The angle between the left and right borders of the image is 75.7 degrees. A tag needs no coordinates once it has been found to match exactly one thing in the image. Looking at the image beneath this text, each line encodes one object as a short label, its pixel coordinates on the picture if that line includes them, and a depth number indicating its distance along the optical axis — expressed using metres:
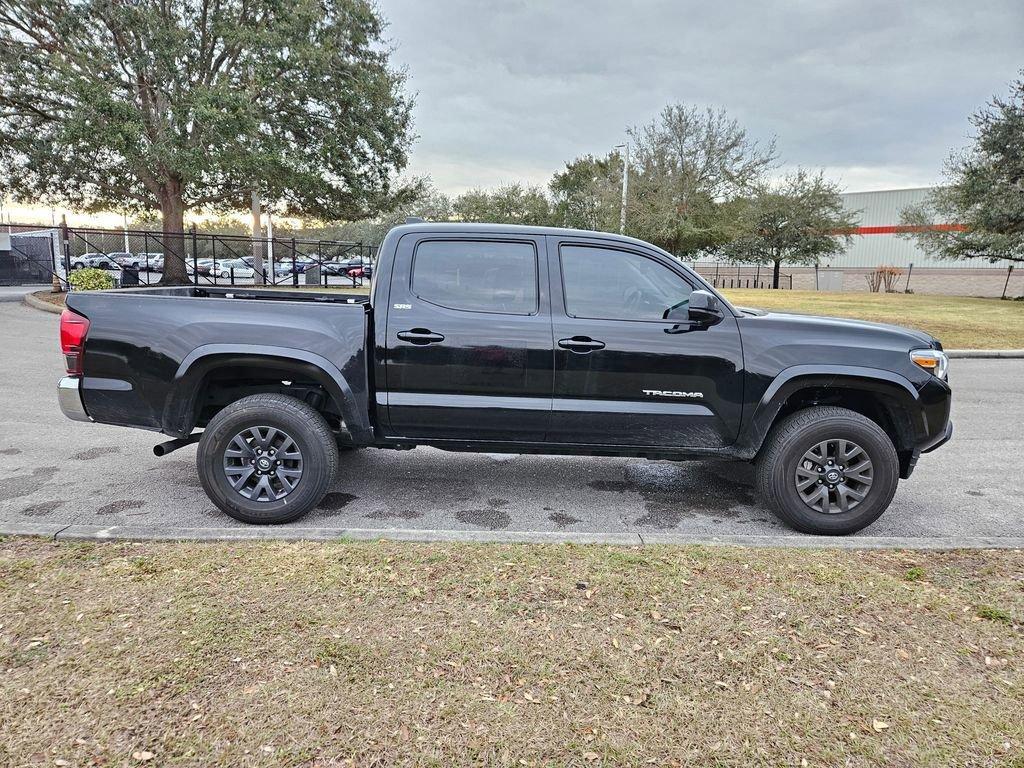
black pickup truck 4.11
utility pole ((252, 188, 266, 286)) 28.04
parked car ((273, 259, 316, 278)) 29.81
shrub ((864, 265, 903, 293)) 40.78
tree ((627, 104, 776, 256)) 31.39
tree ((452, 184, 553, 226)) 46.50
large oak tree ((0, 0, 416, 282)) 17.12
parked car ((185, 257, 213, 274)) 26.13
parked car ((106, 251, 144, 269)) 33.67
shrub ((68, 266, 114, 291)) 17.41
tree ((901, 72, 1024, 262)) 22.56
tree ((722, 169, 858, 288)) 41.41
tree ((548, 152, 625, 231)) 32.41
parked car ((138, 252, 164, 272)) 35.70
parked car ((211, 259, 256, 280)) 31.77
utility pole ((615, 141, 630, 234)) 28.75
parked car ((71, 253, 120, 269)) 29.83
